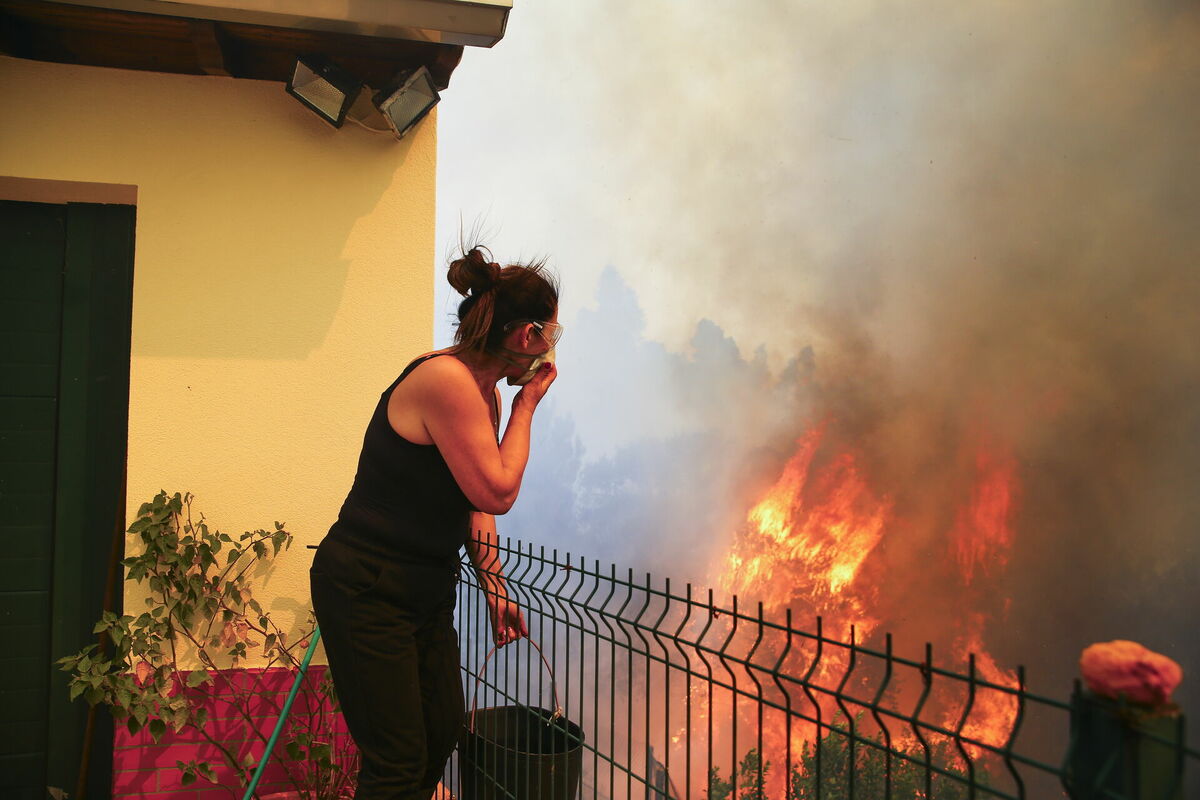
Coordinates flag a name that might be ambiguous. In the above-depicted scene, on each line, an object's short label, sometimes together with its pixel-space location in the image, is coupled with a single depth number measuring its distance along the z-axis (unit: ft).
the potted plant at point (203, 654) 10.34
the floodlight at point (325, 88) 10.69
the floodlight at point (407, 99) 10.88
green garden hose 10.00
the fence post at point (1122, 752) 3.21
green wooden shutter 11.40
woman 6.82
